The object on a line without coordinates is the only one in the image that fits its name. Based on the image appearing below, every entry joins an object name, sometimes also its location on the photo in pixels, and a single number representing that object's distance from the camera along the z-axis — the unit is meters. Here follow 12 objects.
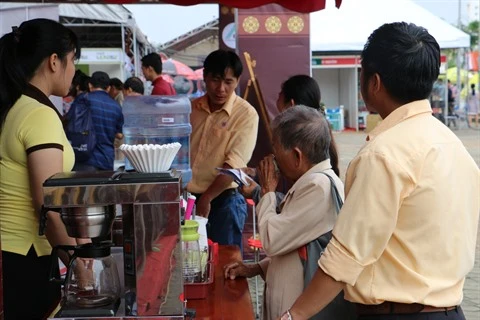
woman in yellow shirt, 2.28
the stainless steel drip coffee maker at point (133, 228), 1.82
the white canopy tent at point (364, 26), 9.22
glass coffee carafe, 1.95
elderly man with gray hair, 2.24
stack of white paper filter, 2.01
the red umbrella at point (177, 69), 21.42
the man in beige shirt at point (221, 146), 4.13
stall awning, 4.75
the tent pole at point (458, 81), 22.50
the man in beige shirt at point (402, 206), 1.73
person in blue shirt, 6.10
